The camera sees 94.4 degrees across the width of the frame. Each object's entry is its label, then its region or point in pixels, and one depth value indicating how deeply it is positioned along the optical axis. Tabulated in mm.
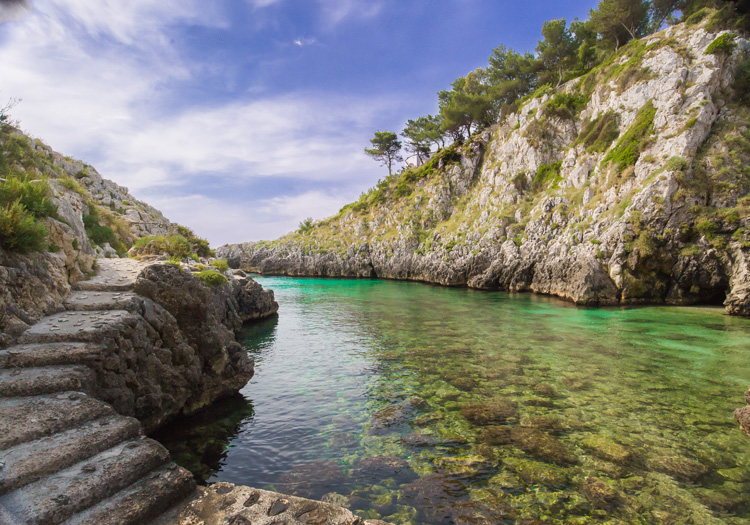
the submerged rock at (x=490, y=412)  8773
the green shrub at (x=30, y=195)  8328
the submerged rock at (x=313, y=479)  6184
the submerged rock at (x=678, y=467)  6406
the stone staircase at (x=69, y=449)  3797
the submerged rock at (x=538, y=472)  6324
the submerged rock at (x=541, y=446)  7066
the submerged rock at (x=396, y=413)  8766
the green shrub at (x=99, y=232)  16986
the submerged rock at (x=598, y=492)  5798
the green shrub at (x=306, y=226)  99438
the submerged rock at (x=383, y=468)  6625
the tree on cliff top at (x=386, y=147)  94612
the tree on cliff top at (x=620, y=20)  50219
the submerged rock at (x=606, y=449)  7035
